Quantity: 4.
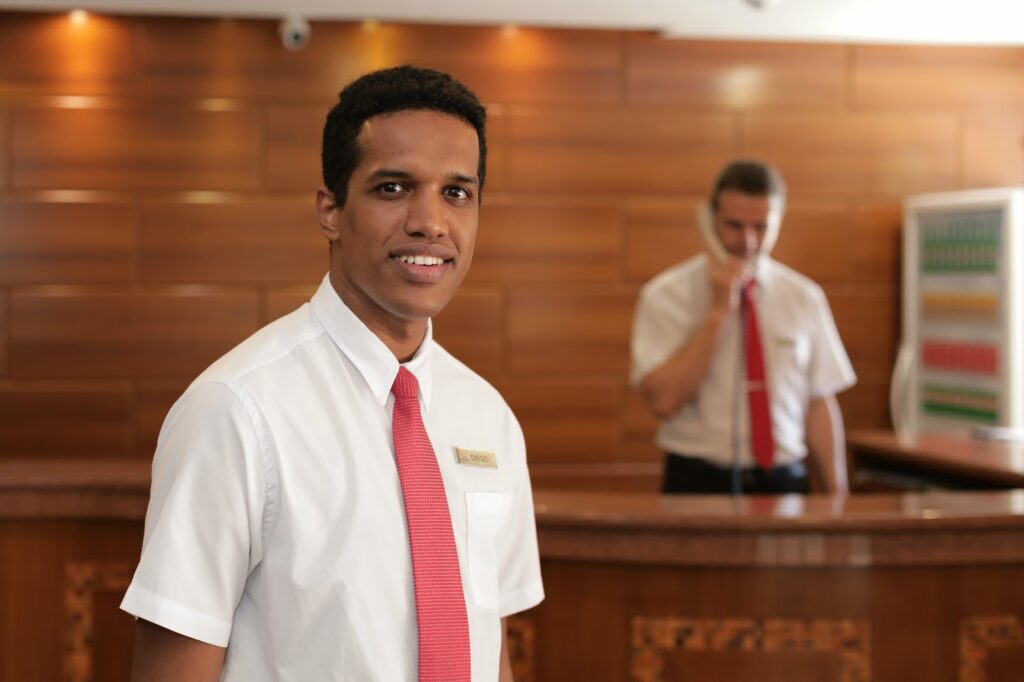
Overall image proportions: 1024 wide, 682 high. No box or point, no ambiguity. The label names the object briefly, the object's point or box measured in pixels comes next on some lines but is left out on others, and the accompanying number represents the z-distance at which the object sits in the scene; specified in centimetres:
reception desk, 268
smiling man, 124
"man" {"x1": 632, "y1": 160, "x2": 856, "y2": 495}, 364
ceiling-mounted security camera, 577
